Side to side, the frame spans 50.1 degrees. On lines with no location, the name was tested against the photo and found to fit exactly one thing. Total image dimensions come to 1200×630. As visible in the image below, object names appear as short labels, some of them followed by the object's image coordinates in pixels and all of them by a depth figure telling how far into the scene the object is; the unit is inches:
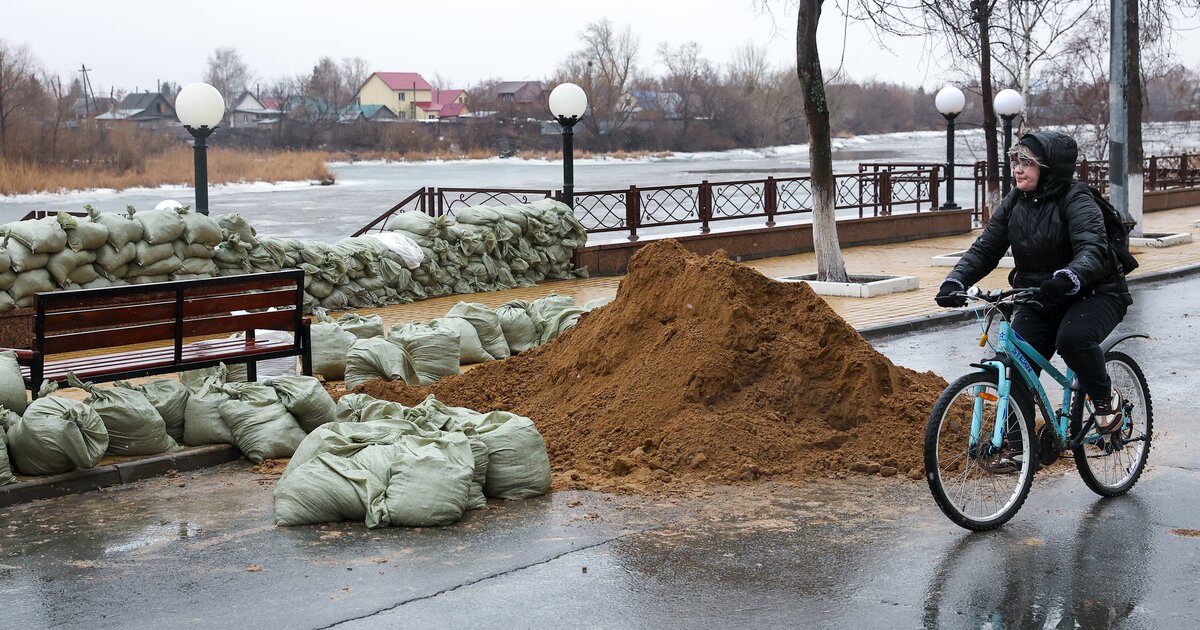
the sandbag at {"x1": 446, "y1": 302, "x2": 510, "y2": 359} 396.2
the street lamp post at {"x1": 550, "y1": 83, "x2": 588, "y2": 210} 674.2
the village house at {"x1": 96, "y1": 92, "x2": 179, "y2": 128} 4510.3
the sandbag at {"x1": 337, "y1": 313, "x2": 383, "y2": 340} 388.5
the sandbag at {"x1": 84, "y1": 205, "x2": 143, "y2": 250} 459.2
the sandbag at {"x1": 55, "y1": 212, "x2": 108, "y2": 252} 442.9
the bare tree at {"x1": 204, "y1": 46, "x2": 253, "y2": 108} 5064.0
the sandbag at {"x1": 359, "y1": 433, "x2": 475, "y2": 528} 219.1
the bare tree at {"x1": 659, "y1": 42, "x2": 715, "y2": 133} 3868.1
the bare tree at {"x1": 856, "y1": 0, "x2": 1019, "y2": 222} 695.1
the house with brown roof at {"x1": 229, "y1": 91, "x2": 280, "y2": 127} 4311.0
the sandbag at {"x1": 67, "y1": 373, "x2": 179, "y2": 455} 259.3
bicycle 208.8
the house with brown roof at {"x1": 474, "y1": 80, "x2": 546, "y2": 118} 3981.3
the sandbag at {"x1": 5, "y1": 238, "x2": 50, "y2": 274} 427.8
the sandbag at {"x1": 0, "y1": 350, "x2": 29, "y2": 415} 255.8
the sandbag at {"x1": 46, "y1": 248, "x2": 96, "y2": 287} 439.8
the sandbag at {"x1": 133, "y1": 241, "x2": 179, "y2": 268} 467.8
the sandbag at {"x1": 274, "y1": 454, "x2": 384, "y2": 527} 222.5
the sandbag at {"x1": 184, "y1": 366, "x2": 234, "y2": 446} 274.4
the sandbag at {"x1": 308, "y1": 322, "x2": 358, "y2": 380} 362.6
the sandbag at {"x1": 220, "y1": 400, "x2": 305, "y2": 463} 271.9
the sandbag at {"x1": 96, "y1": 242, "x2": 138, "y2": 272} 458.0
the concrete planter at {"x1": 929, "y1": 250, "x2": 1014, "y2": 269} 692.7
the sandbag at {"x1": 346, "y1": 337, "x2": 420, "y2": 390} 340.5
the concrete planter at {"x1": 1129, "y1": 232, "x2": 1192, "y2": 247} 804.6
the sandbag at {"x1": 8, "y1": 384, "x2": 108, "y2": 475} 241.9
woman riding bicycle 216.7
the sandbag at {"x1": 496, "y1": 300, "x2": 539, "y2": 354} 404.5
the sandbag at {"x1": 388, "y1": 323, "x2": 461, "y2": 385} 358.3
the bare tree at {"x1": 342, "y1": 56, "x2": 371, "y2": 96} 4712.1
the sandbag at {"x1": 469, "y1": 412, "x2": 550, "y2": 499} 239.6
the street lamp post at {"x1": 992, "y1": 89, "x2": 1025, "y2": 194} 839.7
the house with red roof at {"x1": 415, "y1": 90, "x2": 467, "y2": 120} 4982.8
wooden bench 286.5
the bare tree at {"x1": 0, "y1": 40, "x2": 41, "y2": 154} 2406.5
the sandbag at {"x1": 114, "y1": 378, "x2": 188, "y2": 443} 274.5
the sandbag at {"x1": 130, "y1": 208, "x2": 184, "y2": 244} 469.4
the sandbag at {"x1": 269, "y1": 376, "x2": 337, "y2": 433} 279.7
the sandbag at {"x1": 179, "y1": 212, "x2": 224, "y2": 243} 486.0
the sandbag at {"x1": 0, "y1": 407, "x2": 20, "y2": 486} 237.6
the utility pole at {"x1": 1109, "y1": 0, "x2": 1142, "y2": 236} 700.7
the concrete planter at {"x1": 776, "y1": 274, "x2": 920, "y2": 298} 556.4
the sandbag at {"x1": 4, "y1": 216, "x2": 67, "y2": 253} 430.3
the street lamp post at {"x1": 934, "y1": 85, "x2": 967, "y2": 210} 892.0
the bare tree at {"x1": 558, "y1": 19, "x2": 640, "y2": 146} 3703.2
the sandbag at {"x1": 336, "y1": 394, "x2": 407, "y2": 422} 264.8
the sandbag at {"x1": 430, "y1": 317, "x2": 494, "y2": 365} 385.7
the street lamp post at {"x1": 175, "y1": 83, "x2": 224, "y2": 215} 542.0
